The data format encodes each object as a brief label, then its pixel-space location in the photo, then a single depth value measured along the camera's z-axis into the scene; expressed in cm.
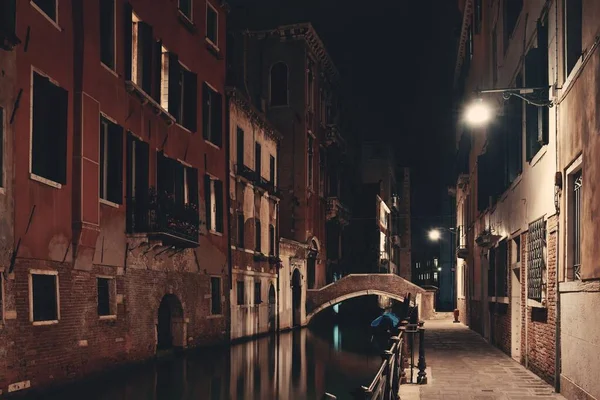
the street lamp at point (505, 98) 1015
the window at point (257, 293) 2716
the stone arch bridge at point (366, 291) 3509
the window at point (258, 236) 2795
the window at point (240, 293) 2504
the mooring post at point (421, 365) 1064
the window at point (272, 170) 3070
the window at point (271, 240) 2981
